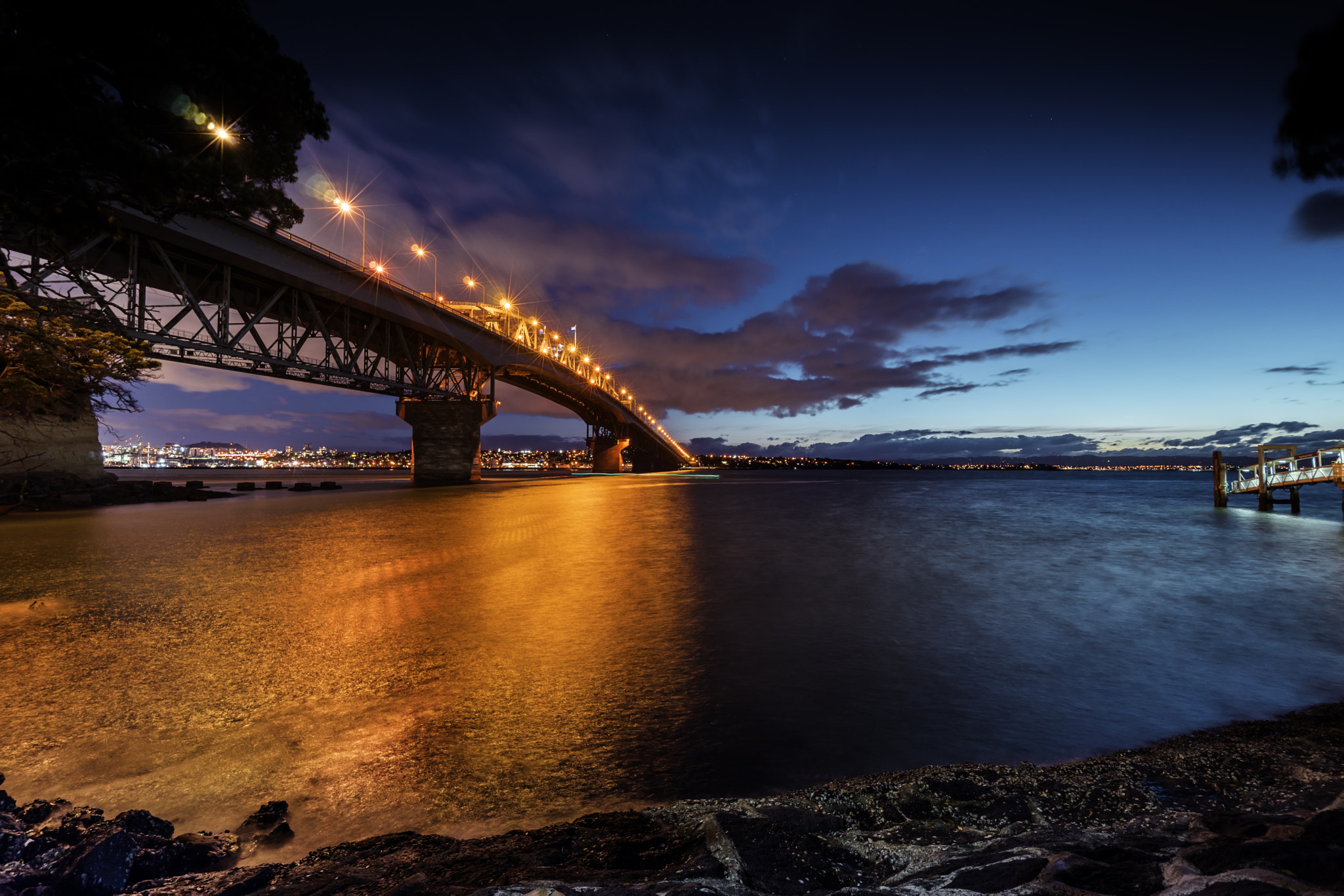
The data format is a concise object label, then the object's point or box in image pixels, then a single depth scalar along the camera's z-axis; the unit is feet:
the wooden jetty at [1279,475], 88.38
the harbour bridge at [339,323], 90.53
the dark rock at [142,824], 11.28
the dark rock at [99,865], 8.76
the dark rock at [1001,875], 8.85
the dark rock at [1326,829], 8.85
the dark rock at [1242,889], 7.04
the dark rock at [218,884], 9.25
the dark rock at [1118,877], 8.30
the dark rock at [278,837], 11.65
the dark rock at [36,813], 11.73
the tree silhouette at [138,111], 18.72
